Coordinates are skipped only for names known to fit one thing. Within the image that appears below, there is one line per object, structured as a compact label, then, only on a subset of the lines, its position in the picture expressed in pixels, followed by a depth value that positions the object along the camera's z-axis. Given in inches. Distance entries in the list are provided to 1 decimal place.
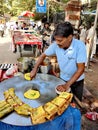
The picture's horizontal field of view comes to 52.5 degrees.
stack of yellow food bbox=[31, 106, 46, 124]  37.5
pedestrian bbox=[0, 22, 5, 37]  286.8
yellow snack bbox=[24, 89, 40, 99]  44.6
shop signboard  219.3
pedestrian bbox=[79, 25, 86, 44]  155.3
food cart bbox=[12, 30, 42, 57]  152.3
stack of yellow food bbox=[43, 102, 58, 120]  38.5
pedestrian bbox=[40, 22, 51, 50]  168.6
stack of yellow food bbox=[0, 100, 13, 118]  39.0
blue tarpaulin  40.0
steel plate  38.0
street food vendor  46.4
